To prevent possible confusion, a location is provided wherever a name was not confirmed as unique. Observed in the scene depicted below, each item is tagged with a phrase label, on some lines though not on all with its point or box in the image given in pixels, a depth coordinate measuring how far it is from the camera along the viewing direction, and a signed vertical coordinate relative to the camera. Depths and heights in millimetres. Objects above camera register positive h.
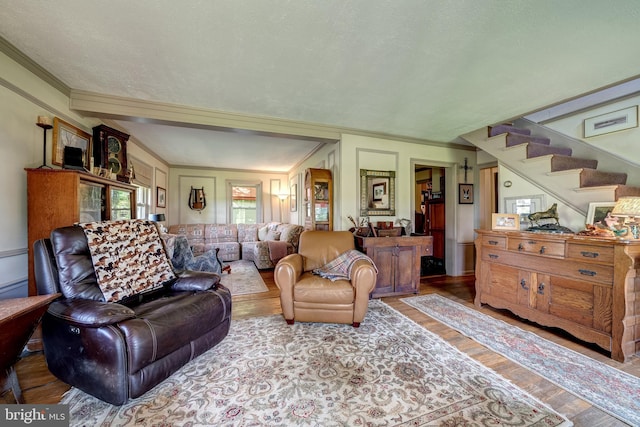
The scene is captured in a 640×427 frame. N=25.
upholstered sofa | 5105 -663
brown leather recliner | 1372 -747
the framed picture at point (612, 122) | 2436 +996
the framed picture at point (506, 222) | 2779 -117
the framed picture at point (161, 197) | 5402 +376
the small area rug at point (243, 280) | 3635 -1193
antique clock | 3010 +848
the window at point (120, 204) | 2968 +123
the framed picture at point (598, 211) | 2373 +10
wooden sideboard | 1824 -668
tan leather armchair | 2354 -832
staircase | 2541 +568
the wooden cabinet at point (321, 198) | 4004 +252
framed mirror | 3861 +329
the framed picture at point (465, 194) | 4395 +344
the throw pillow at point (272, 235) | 5715 -552
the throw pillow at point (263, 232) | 6039 -511
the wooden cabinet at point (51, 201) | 2045 +113
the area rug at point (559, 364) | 1449 -1169
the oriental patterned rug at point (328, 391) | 1326 -1165
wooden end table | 1160 -601
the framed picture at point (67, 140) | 2324 +806
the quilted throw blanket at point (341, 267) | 2598 -632
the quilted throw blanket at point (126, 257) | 1787 -373
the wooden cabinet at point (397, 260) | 3254 -674
